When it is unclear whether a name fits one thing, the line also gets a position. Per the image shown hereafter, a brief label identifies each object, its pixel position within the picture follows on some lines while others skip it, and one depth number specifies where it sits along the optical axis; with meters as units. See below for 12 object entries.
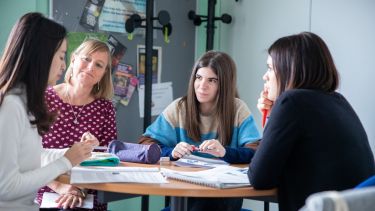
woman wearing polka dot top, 3.69
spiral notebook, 3.07
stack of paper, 3.10
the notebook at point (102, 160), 3.34
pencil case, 3.46
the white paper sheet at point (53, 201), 3.36
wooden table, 3.02
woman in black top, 2.98
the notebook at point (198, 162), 3.43
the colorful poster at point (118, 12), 4.33
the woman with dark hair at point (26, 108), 2.98
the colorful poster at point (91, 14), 4.24
